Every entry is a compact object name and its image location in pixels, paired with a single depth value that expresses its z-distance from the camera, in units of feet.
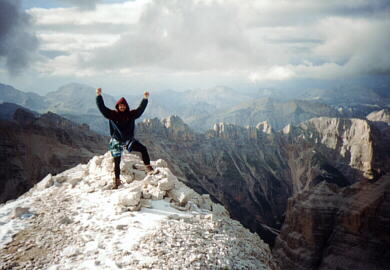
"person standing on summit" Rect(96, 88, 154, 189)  35.97
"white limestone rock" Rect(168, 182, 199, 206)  36.06
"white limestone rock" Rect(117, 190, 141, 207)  32.01
